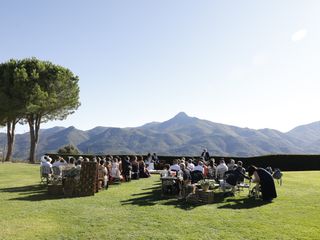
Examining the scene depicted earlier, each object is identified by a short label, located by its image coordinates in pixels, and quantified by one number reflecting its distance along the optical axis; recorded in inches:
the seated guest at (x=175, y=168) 850.5
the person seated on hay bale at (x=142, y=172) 1045.2
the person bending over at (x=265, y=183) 640.4
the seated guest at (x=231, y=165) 832.2
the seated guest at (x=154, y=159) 1391.0
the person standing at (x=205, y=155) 1249.0
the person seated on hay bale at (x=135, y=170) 1008.2
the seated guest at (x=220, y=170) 818.8
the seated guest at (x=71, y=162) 873.9
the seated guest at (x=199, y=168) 748.8
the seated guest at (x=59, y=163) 874.0
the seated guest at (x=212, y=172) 857.5
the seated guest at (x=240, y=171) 693.9
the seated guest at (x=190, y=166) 851.4
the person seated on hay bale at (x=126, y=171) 960.9
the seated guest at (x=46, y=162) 880.3
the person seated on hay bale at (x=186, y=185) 660.9
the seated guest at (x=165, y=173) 830.6
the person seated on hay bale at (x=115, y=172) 911.7
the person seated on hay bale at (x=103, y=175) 804.6
